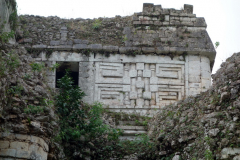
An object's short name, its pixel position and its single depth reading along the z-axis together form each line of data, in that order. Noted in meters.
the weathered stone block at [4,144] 9.09
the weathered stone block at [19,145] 9.17
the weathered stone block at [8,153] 9.03
